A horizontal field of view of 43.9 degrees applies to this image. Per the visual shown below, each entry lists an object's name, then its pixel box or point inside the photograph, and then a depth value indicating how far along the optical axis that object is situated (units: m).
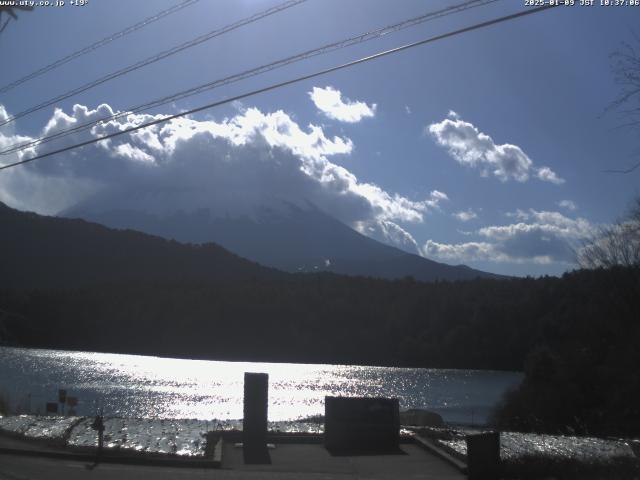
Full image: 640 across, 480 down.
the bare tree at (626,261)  43.81
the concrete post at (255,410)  18.11
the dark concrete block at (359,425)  18.70
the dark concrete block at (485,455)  14.94
